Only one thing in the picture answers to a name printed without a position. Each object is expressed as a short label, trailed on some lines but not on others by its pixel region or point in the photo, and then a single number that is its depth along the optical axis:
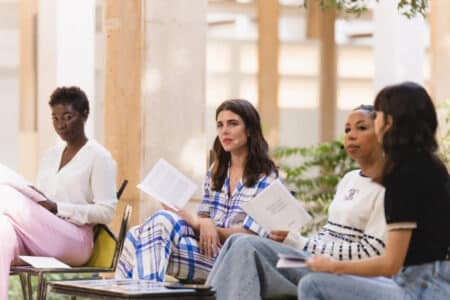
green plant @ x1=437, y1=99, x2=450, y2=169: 11.65
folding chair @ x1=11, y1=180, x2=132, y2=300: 7.85
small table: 5.41
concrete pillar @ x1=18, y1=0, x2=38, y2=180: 19.75
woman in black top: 5.21
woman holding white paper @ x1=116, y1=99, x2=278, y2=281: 7.28
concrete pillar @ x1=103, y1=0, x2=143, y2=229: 11.33
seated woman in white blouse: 8.10
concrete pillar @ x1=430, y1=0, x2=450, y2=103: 14.82
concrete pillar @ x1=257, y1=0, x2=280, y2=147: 22.41
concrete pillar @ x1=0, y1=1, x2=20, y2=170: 22.51
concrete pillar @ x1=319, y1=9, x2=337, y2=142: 24.21
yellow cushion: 8.38
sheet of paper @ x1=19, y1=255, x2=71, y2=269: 7.78
